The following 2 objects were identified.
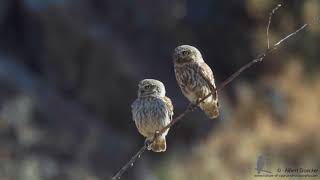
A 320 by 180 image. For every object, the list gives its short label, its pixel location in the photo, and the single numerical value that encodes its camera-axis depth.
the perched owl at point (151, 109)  10.44
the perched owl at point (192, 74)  10.66
